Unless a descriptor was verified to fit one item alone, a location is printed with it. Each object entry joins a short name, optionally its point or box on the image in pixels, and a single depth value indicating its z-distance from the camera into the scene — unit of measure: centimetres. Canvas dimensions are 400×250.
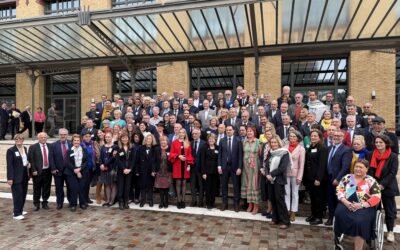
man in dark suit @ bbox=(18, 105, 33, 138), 1332
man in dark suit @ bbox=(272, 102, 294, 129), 675
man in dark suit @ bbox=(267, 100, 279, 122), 710
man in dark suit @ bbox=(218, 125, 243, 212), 592
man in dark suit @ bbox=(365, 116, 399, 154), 482
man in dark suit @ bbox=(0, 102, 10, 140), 1249
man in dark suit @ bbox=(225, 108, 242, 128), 684
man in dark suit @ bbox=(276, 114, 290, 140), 629
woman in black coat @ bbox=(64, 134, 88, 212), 616
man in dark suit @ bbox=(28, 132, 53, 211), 610
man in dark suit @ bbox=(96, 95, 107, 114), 927
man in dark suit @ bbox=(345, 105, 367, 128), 610
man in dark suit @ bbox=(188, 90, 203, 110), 845
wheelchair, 389
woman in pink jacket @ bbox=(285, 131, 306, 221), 519
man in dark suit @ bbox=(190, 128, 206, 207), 620
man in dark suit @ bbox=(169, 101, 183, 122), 804
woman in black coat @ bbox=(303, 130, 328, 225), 506
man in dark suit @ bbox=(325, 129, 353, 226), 472
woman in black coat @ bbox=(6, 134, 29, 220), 568
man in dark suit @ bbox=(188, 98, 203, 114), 806
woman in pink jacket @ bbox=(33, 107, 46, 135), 1315
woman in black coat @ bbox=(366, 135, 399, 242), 432
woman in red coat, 611
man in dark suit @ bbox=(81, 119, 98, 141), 721
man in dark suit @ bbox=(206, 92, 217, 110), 825
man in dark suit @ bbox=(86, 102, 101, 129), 895
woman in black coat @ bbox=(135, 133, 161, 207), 624
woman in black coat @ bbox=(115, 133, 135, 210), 618
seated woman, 379
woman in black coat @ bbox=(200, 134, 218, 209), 604
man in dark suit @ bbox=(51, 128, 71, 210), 621
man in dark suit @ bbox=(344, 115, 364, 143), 556
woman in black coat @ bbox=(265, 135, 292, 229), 512
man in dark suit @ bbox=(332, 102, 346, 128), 650
